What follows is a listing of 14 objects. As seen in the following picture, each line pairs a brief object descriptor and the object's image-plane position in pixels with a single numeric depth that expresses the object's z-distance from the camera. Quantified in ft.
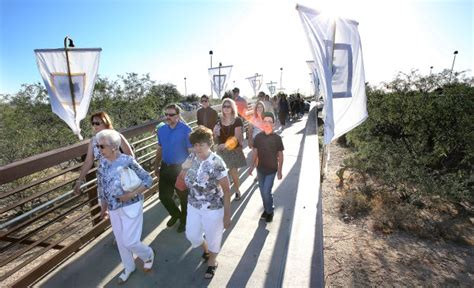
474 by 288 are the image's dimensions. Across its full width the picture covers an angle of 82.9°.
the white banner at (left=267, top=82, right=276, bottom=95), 106.50
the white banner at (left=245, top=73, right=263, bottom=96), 79.13
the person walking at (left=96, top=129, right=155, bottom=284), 7.97
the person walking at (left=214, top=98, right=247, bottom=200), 13.71
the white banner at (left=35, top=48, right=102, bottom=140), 14.87
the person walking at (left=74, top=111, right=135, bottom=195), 9.25
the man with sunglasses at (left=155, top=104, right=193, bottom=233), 11.30
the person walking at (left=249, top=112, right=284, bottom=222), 12.44
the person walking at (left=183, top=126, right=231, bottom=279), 8.27
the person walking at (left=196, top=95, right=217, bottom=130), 17.28
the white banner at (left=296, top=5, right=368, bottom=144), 11.92
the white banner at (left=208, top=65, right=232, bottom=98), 51.01
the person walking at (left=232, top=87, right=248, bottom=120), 23.91
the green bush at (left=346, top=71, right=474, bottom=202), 22.13
